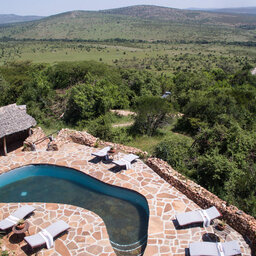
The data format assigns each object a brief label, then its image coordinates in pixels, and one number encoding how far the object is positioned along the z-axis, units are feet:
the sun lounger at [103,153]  48.24
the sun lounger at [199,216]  32.86
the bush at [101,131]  63.00
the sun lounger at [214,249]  28.02
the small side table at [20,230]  31.63
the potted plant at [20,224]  32.01
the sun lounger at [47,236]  29.91
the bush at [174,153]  48.39
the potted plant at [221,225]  32.59
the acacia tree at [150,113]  68.41
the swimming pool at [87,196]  34.40
